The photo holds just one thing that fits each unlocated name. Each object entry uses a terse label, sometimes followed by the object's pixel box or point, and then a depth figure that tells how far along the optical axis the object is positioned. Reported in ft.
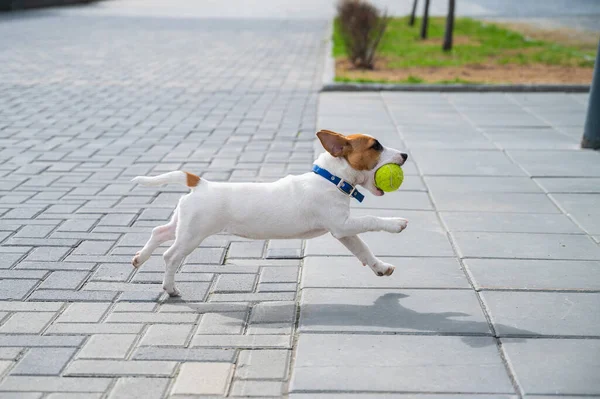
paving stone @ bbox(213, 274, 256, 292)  15.70
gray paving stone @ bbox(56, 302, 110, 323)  14.02
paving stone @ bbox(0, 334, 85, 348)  13.01
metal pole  28.09
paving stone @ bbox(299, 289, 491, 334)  13.73
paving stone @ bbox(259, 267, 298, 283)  16.17
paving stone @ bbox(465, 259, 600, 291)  15.65
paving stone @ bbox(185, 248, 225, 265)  17.29
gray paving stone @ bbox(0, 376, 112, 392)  11.57
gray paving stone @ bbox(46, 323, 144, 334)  13.53
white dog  14.51
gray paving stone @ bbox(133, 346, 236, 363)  12.54
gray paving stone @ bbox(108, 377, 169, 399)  11.36
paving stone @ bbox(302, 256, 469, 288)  15.81
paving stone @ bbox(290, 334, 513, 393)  11.66
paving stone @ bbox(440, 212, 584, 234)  19.27
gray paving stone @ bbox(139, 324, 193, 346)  13.14
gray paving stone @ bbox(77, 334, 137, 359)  12.64
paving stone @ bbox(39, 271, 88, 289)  15.61
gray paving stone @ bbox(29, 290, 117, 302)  14.99
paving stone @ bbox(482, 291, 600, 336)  13.57
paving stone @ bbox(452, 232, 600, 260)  17.42
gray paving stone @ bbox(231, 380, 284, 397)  11.44
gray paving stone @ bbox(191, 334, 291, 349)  13.06
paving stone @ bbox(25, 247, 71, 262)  17.19
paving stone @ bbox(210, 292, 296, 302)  15.20
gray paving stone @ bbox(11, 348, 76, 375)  12.09
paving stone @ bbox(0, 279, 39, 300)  15.14
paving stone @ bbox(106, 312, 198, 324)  14.06
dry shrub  50.02
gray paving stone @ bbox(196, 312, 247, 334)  13.64
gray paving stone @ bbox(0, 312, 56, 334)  13.56
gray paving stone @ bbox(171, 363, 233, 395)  11.51
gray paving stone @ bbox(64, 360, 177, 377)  12.03
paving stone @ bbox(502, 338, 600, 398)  11.58
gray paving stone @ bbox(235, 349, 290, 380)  12.01
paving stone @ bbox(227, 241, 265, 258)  17.72
